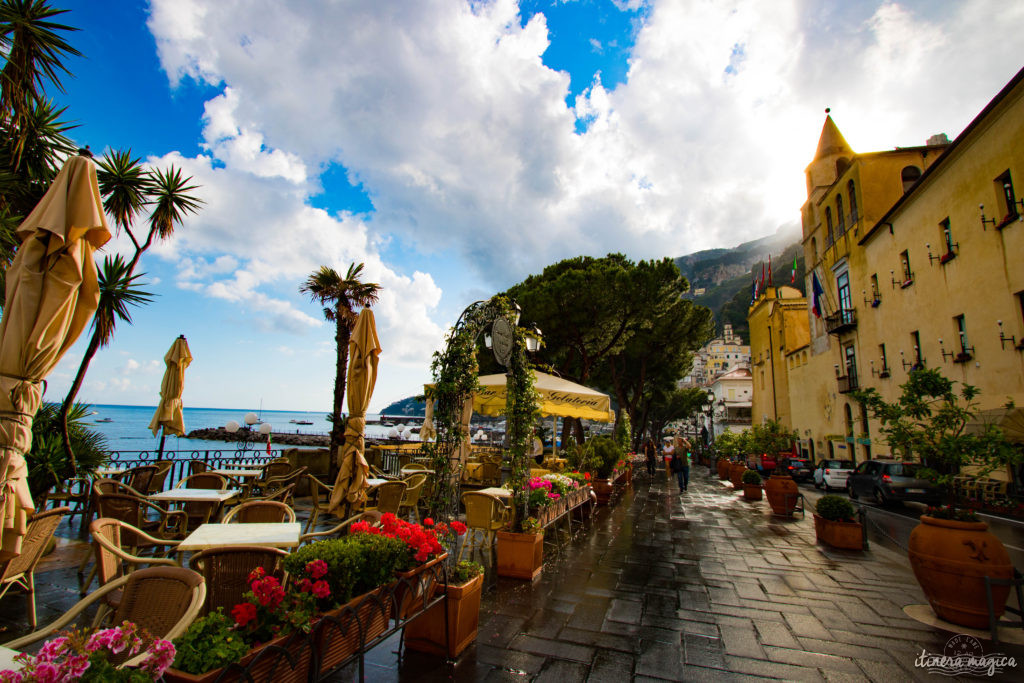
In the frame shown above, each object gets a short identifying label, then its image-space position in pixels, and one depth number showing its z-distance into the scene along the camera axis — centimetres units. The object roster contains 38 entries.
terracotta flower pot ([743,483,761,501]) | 1159
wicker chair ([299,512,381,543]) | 438
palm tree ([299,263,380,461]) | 1175
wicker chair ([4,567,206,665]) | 197
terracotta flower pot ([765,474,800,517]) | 932
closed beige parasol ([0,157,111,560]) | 271
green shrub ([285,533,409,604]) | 231
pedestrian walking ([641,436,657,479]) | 1826
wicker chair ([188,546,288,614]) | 242
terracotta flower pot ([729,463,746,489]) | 1419
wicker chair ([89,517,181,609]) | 260
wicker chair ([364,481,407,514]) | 584
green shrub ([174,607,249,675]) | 162
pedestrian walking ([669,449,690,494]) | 1262
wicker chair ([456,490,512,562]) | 526
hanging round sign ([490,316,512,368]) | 486
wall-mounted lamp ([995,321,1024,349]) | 1119
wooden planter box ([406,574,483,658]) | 303
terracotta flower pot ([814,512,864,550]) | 644
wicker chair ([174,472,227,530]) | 483
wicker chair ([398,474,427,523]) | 646
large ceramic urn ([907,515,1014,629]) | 368
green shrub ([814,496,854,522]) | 668
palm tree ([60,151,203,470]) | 751
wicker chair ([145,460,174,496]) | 624
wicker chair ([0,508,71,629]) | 312
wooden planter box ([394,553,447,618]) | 267
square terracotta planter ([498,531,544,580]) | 467
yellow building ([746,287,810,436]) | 3027
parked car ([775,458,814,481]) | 1941
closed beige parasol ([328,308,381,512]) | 495
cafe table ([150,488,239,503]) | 456
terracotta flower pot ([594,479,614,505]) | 1002
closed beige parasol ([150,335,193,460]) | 745
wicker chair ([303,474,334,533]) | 563
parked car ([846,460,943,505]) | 1121
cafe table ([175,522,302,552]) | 305
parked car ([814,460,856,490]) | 1623
